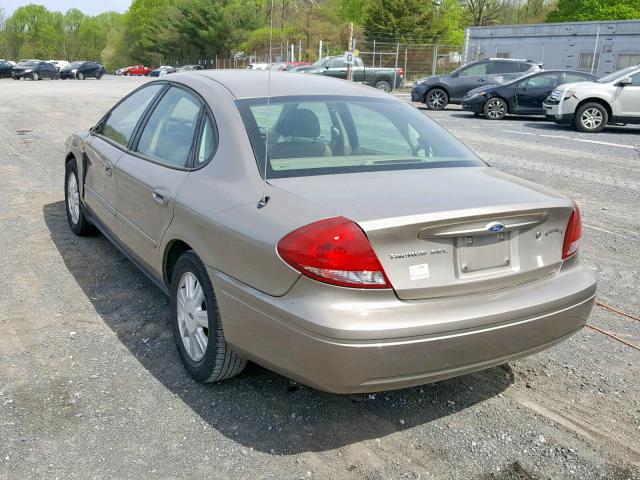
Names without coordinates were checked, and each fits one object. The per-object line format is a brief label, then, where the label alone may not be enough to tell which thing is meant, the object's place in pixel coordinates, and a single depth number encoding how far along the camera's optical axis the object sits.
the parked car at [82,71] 52.25
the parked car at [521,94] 17.69
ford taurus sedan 2.58
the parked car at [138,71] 85.38
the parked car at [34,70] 48.19
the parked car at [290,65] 35.39
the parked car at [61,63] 60.16
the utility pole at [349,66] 26.06
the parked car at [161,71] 63.98
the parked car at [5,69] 51.94
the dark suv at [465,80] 20.80
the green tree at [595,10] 53.50
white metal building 33.47
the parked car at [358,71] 29.34
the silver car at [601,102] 14.92
